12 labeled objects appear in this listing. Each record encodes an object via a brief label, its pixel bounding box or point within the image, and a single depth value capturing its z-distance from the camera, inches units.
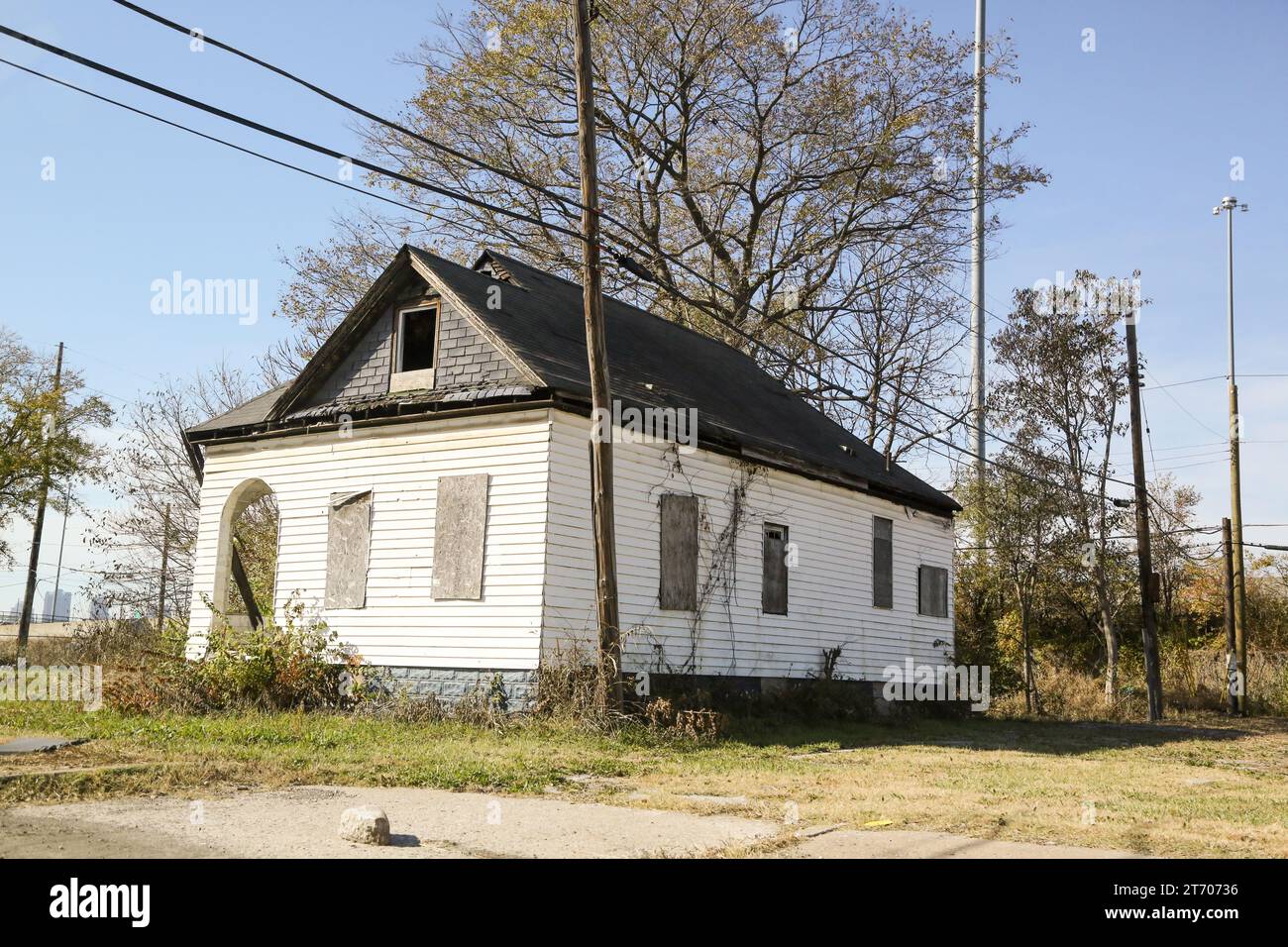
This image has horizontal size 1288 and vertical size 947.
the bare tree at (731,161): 1123.3
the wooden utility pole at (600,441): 563.5
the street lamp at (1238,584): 1069.8
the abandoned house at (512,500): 606.2
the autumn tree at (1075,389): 1147.3
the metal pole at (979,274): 1175.6
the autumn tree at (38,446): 1568.7
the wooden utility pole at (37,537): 1546.5
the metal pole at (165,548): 1244.1
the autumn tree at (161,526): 1248.2
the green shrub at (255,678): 622.2
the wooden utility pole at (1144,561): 938.7
